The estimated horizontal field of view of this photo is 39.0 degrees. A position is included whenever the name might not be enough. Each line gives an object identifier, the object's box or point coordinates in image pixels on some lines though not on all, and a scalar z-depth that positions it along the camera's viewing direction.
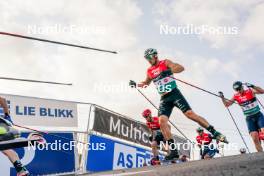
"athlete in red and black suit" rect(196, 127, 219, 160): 15.66
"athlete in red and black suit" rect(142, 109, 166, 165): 12.26
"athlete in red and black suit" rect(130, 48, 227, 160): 7.85
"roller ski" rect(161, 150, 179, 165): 7.66
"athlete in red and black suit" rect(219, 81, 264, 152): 10.20
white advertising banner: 11.98
